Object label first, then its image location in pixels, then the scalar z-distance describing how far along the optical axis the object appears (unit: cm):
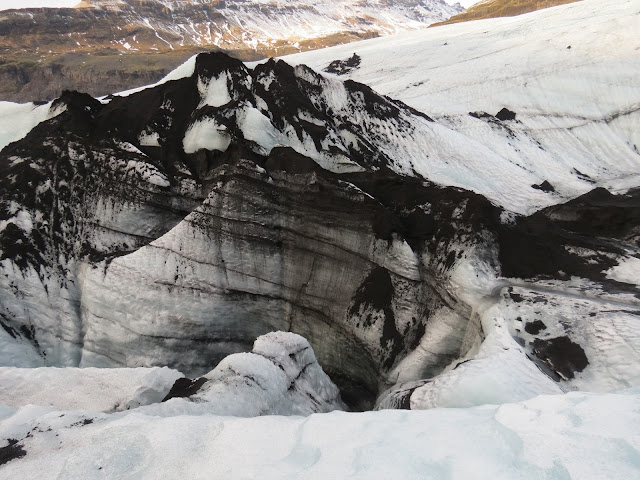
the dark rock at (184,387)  696
